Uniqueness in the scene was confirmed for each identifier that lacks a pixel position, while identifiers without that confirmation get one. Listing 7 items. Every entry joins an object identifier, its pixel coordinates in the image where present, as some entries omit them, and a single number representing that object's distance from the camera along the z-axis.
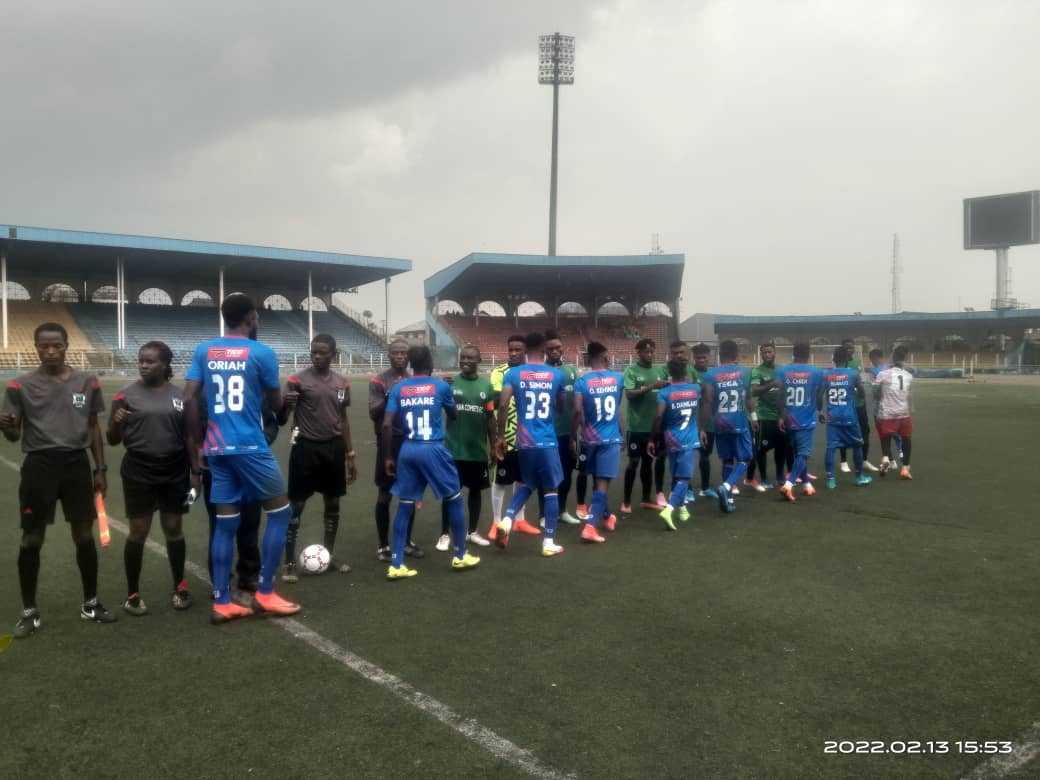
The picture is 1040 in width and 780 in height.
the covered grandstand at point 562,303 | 49.38
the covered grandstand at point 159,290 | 40.75
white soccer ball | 5.82
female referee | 4.90
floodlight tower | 53.63
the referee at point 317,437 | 5.80
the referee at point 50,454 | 4.57
